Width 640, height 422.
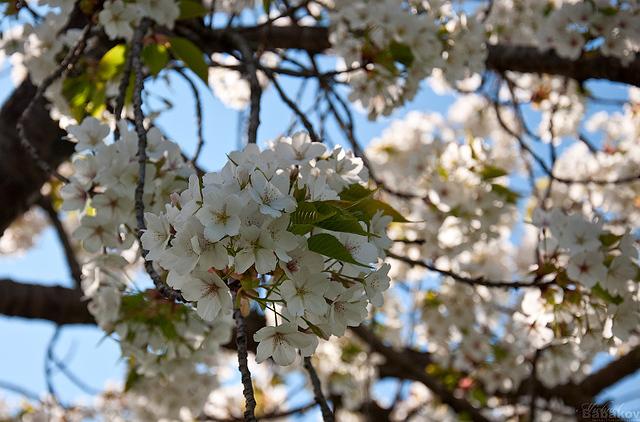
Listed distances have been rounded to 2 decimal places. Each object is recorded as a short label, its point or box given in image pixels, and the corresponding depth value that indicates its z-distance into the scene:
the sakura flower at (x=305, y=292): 0.89
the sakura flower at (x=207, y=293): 0.92
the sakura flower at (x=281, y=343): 0.96
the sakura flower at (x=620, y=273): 1.48
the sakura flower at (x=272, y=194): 0.86
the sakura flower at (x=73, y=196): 1.33
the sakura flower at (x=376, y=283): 0.94
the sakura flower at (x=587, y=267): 1.43
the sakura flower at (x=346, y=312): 0.94
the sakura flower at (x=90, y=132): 1.36
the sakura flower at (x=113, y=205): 1.31
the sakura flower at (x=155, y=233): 0.92
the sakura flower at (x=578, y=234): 1.50
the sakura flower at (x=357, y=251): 0.93
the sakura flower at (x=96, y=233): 1.33
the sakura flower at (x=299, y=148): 1.08
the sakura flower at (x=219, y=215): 0.83
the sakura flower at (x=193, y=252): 0.86
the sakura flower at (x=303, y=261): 0.89
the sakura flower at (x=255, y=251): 0.86
